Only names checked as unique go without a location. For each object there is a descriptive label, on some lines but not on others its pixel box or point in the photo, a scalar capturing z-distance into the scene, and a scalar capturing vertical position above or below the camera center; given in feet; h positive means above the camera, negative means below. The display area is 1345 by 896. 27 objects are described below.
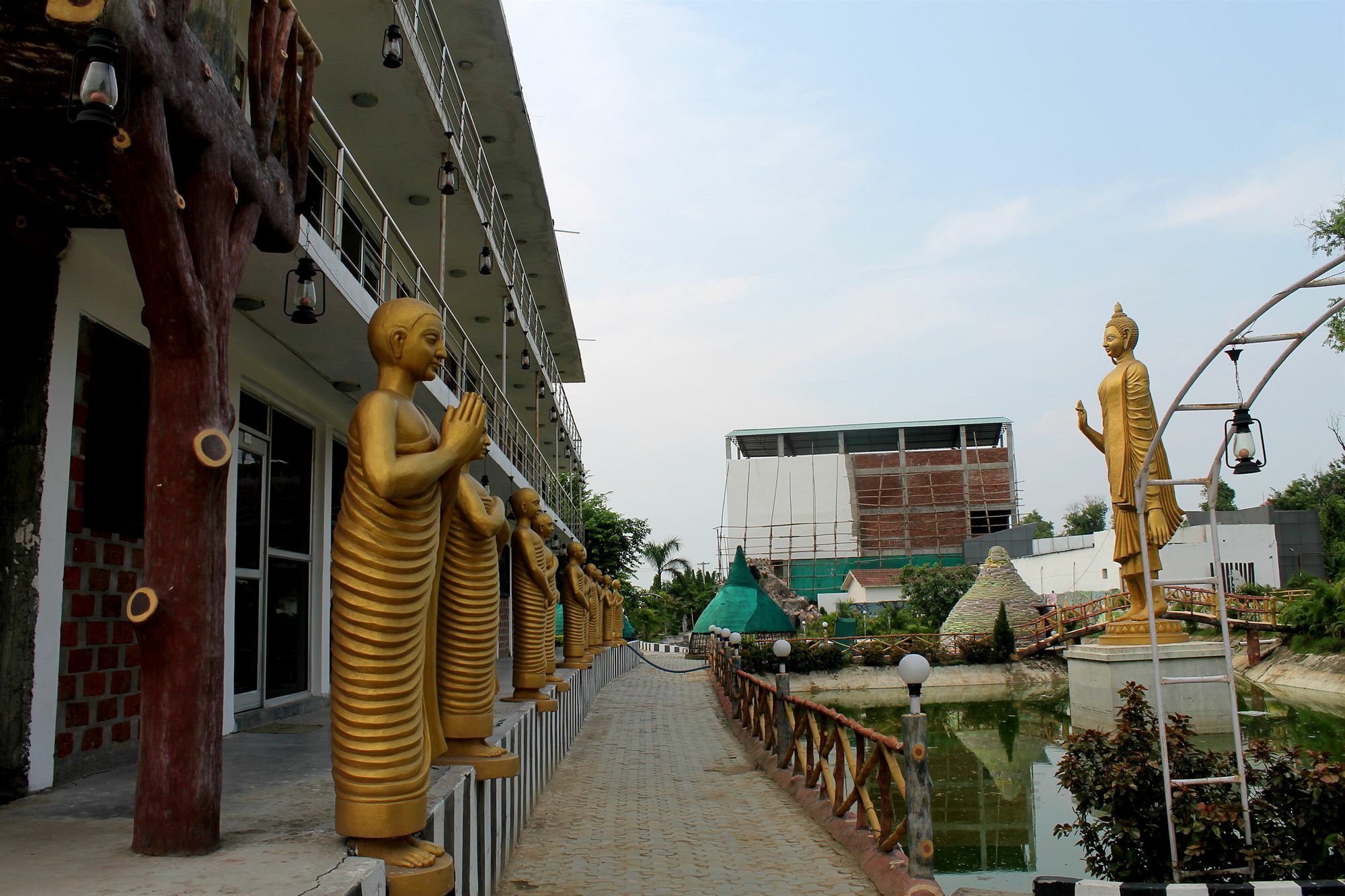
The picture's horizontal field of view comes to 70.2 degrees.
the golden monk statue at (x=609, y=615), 71.75 -2.77
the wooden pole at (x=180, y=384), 11.18 +2.60
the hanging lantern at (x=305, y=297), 20.53 +6.63
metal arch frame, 17.79 +1.75
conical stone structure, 89.92 -3.35
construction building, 160.25 +12.02
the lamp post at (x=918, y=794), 18.42 -4.29
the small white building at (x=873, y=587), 144.46 -2.33
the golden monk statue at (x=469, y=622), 16.01 -0.64
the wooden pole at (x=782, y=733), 32.27 -5.38
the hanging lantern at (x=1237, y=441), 18.93 +2.35
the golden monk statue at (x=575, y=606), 42.63 -1.18
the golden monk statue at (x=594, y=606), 58.54 -1.62
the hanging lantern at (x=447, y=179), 35.86 +15.27
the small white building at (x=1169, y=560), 84.48 +0.32
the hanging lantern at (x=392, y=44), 28.43 +16.04
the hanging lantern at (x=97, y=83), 9.45 +5.06
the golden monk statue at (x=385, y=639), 11.49 -0.63
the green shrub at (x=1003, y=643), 81.41 -6.34
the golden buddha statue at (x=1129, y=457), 36.32 +4.06
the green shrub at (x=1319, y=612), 66.74 -3.92
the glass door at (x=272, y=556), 27.96 +1.08
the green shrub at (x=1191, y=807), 17.49 -4.68
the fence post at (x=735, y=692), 47.06 -5.93
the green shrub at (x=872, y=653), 80.94 -6.91
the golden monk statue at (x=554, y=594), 30.81 -0.39
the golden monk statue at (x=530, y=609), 28.91 -0.81
